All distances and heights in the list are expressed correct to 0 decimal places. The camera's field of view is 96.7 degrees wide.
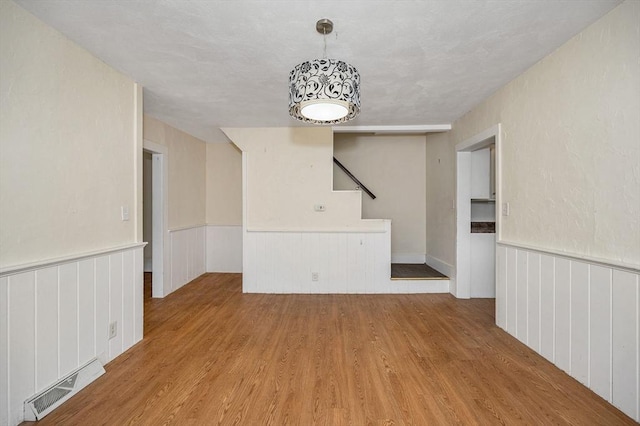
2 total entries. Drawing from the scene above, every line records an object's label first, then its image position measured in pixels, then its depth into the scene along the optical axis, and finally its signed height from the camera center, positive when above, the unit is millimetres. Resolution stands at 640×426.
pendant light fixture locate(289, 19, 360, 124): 1524 +702
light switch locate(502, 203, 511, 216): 2764 +59
